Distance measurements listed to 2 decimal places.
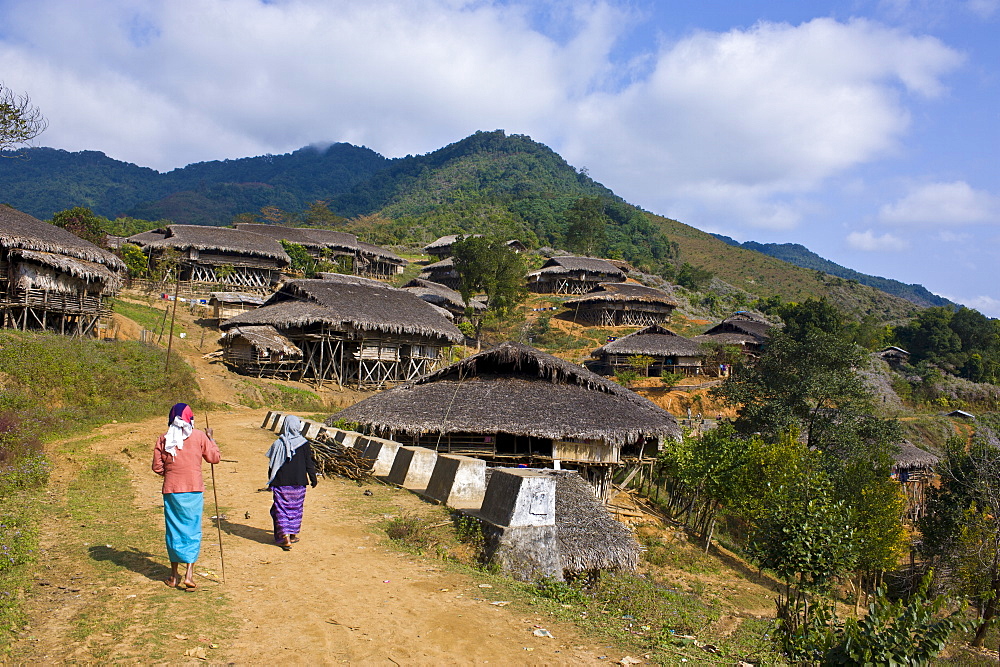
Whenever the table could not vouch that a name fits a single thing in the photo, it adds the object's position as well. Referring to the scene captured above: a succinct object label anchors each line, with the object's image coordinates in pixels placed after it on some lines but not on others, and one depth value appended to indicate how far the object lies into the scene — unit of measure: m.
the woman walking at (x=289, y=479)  6.88
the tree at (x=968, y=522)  15.51
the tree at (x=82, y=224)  32.44
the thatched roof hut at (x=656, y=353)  35.03
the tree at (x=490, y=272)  41.47
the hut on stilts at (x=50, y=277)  21.08
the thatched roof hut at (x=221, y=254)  38.16
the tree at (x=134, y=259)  34.12
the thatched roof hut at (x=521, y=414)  14.12
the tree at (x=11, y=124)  13.14
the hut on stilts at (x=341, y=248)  50.28
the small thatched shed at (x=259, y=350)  24.03
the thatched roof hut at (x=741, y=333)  39.50
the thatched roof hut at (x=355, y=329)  25.77
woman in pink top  5.35
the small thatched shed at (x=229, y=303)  31.97
